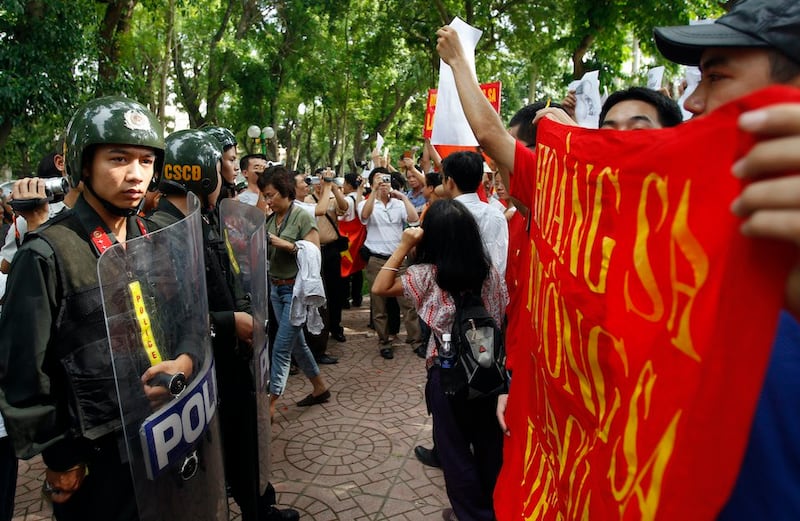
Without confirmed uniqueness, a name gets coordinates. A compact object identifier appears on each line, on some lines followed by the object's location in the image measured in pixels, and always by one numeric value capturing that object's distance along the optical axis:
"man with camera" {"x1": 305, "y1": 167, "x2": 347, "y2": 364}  6.57
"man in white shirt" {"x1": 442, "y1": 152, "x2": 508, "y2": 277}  3.78
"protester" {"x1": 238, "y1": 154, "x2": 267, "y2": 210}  5.99
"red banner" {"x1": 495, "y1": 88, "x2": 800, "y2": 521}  0.64
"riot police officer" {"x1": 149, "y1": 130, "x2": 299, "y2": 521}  2.56
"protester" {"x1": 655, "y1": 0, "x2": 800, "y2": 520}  0.55
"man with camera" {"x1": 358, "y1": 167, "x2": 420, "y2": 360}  6.99
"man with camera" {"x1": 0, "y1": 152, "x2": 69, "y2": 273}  3.32
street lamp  17.17
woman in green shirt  4.88
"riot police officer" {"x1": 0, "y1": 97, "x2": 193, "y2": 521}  1.78
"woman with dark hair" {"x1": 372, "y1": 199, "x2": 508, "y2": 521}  2.76
